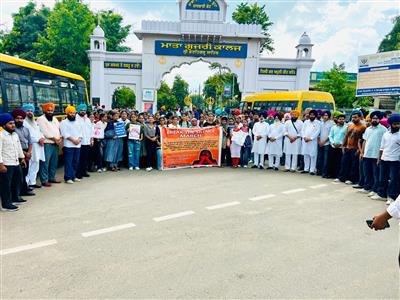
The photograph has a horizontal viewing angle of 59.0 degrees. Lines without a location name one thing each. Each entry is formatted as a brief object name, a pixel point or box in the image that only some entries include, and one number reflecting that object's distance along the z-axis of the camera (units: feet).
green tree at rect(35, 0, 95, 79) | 88.53
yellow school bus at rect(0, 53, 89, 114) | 28.12
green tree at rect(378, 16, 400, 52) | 135.81
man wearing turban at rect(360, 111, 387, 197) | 24.71
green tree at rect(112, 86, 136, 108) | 158.38
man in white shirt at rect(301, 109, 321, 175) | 32.89
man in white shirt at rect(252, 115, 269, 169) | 35.96
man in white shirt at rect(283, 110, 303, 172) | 34.55
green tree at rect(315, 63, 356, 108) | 131.34
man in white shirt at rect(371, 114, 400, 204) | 22.25
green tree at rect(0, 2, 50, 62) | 109.40
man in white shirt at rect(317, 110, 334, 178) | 31.89
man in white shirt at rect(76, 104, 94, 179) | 28.73
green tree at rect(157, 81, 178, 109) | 222.07
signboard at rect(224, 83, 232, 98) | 85.38
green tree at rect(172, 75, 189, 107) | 287.63
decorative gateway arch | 81.82
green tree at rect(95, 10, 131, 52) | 116.98
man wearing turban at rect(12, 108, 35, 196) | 21.17
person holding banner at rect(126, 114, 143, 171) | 33.37
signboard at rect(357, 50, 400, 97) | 74.13
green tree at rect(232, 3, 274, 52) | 112.98
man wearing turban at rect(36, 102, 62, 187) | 25.29
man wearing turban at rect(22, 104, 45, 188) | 23.67
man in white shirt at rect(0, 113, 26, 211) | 18.75
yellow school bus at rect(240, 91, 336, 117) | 55.21
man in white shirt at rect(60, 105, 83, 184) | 26.55
